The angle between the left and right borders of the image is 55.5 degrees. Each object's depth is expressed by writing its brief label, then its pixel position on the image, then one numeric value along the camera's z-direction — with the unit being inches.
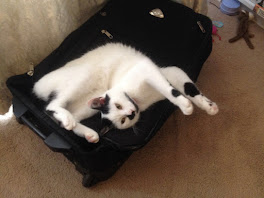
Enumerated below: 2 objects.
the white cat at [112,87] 42.8
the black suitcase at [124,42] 43.2
